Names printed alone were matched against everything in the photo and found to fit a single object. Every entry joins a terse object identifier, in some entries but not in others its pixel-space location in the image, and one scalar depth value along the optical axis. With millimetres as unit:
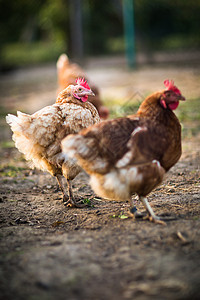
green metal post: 15195
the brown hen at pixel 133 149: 2996
